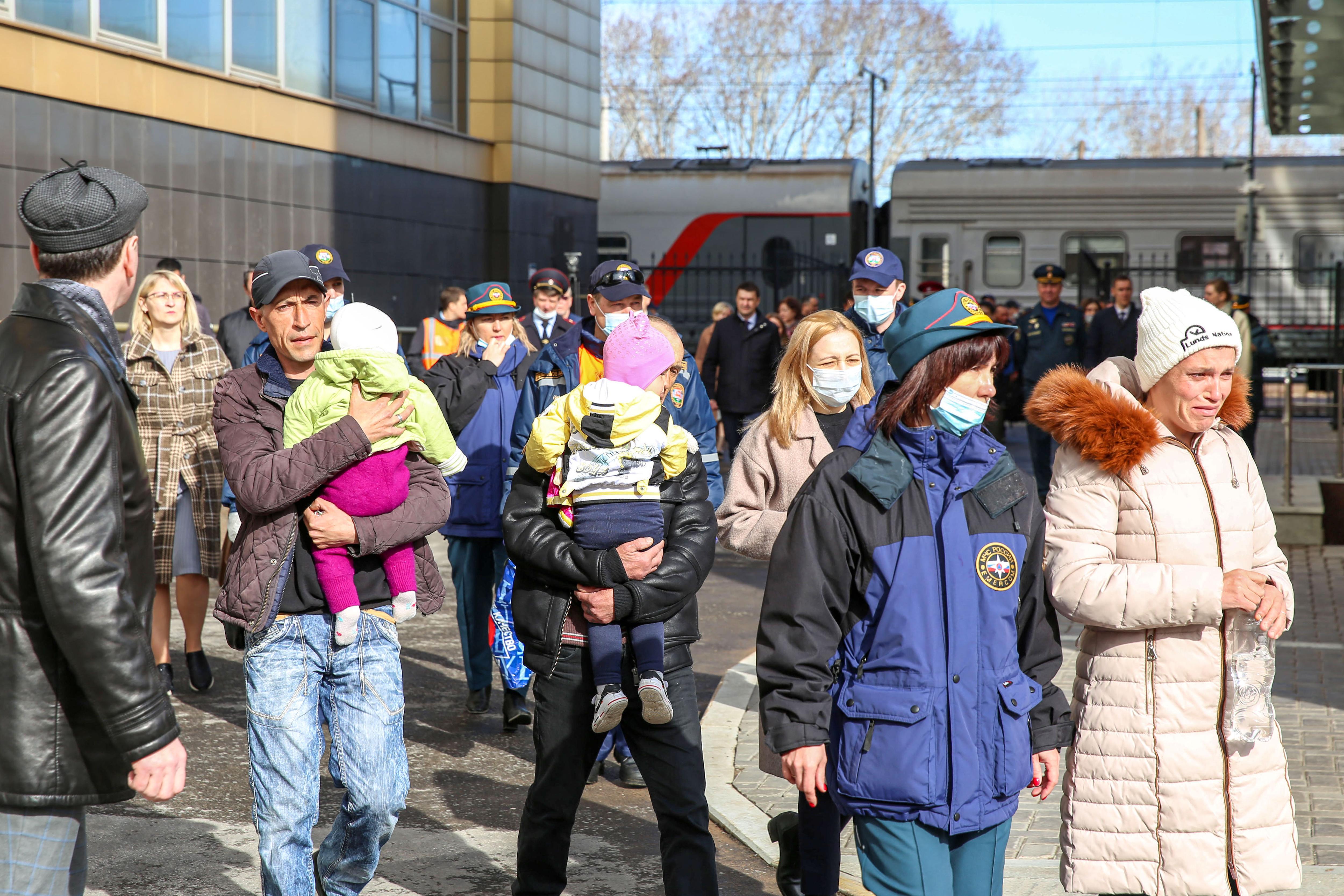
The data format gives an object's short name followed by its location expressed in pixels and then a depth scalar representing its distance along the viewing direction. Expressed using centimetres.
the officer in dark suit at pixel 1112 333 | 1391
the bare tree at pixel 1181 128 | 6631
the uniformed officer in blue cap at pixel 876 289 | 701
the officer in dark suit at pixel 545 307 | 1004
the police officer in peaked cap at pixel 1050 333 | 1386
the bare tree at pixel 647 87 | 5488
